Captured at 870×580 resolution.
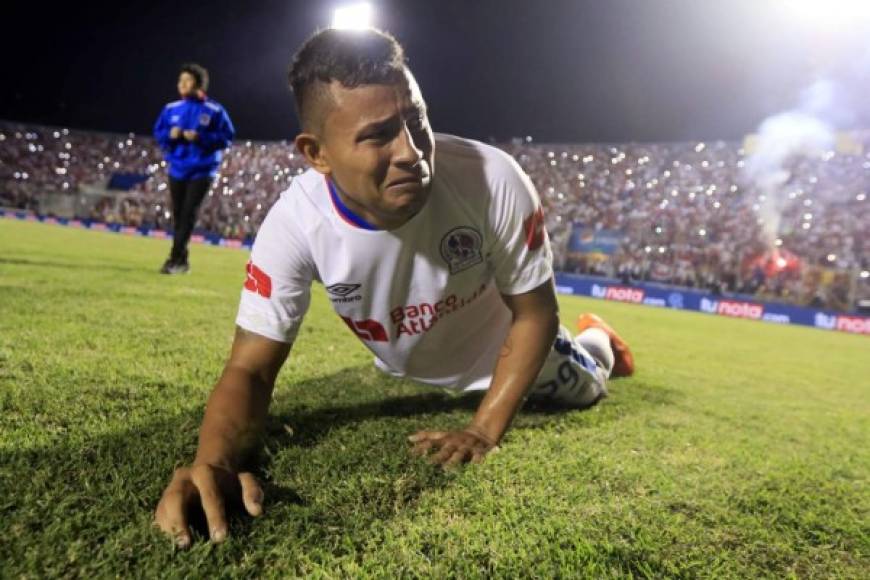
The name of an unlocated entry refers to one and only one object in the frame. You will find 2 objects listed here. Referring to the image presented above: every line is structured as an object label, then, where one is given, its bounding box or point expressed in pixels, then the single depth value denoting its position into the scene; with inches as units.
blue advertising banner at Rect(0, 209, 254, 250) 1144.2
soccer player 74.2
